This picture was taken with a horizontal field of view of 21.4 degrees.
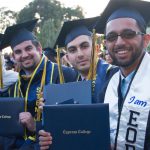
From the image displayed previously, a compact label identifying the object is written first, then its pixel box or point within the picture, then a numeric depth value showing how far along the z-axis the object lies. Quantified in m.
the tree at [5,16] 44.53
